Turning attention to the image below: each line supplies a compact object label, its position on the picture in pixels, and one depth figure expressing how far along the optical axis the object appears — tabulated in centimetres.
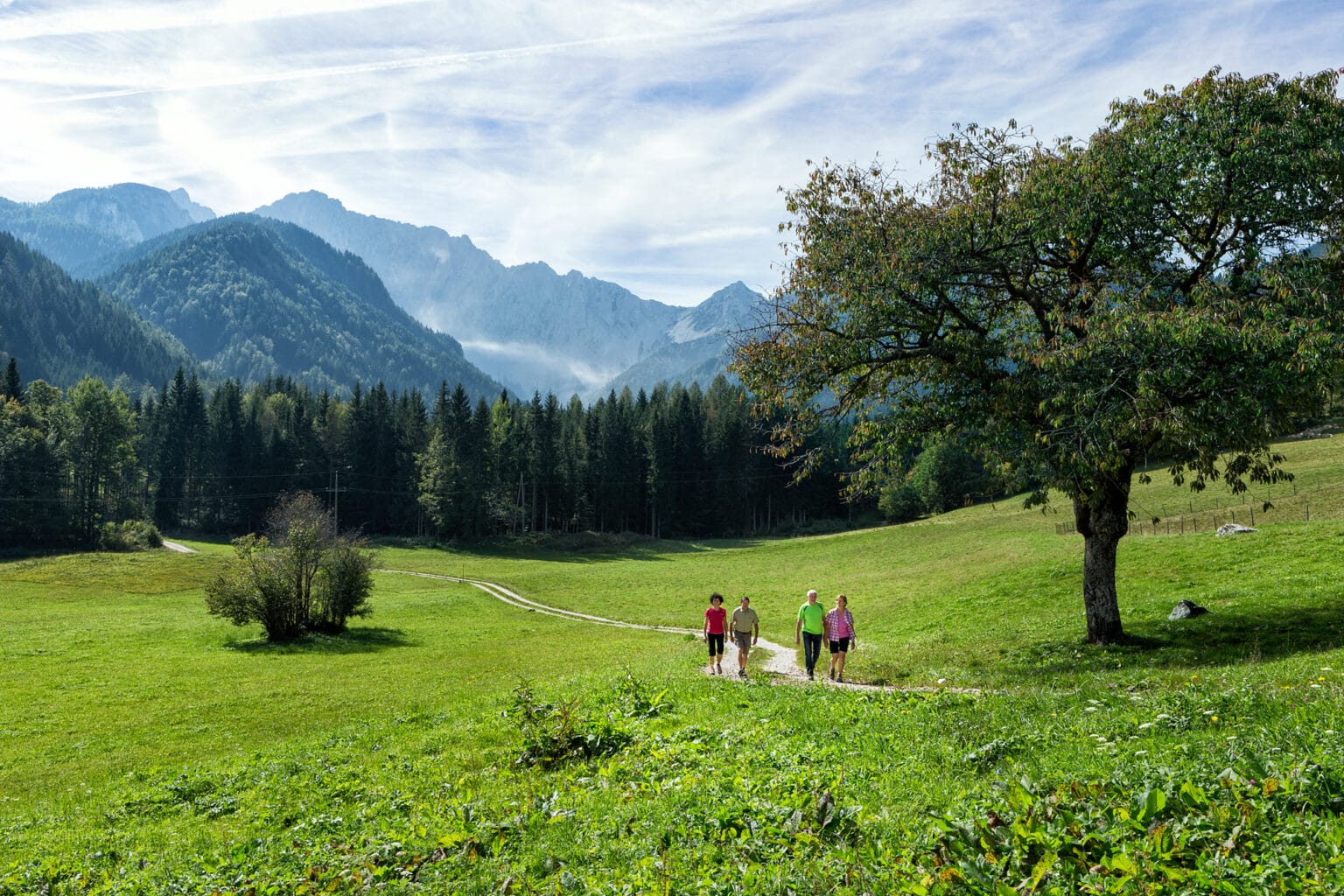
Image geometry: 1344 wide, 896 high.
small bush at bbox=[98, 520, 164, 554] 9750
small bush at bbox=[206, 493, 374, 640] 4572
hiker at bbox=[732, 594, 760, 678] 2517
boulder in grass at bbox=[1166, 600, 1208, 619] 2509
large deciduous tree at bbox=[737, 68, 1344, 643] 1822
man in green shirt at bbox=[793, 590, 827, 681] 2397
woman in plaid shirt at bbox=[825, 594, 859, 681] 2319
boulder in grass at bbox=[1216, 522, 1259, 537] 3853
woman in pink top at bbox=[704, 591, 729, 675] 2577
